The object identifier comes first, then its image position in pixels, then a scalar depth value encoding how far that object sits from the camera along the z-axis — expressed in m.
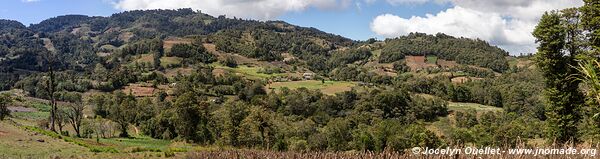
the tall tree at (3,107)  74.80
